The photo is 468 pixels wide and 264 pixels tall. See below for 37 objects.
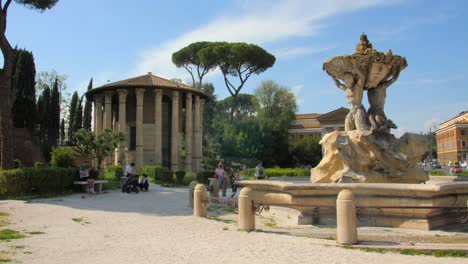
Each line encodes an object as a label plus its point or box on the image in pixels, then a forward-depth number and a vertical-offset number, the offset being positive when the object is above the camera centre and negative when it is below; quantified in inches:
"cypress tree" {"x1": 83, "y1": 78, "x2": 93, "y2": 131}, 2054.6 +227.8
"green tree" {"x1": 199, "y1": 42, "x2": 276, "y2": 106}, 2064.5 +499.9
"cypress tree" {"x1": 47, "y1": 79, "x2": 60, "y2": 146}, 1863.9 +193.2
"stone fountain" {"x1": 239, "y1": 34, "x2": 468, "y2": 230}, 343.6 -13.5
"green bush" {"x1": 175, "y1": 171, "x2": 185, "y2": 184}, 1047.7 -41.8
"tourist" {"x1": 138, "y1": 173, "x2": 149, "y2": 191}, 807.7 -42.8
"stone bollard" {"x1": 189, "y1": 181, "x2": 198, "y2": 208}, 551.2 -40.8
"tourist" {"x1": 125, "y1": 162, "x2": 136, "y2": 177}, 773.9 -16.8
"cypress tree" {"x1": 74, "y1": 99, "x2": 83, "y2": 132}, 2041.1 +219.4
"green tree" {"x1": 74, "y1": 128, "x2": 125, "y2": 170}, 1185.4 +54.3
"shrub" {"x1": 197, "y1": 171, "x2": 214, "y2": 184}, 1060.4 -40.9
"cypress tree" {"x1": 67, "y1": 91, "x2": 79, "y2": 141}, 2046.0 +225.5
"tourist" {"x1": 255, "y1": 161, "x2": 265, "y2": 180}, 841.4 -26.3
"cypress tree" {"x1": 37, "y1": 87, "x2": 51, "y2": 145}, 1807.3 +205.0
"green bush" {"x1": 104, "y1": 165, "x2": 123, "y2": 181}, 1157.5 -34.2
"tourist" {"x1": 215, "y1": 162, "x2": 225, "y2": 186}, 713.6 -24.6
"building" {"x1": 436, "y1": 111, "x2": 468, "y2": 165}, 3127.5 +121.2
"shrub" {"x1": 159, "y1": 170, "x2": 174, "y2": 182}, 1088.2 -40.4
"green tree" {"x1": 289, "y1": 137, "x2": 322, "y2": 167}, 2033.7 +24.5
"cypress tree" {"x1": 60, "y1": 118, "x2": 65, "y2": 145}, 2081.7 +150.7
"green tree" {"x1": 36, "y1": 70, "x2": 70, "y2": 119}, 2017.1 +371.6
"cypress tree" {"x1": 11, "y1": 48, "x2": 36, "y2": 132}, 1642.5 +282.2
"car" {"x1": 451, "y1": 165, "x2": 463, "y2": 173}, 1448.5 -49.8
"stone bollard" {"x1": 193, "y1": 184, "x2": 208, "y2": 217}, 439.2 -42.0
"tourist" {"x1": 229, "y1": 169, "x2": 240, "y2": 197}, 748.6 -38.9
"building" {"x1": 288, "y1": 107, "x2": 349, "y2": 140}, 2631.6 +237.4
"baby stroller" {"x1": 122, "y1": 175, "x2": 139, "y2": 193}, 757.9 -42.9
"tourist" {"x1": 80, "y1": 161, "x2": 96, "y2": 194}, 721.0 -28.4
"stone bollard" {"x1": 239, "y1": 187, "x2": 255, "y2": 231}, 340.8 -41.2
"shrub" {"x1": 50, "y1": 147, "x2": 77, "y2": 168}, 948.3 +6.3
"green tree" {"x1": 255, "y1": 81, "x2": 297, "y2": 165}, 1888.5 +209.5
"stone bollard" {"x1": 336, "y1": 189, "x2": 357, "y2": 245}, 279.0 -41.3
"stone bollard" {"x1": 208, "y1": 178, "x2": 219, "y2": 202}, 627.8 -40.7
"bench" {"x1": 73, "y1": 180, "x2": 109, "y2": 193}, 742.5 -42.1
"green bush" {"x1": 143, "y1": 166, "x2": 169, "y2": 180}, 1125.0 -29.0
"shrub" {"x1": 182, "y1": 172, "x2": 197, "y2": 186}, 1069.5 -46.3
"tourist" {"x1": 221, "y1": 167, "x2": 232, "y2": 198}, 700.3 -40.2
